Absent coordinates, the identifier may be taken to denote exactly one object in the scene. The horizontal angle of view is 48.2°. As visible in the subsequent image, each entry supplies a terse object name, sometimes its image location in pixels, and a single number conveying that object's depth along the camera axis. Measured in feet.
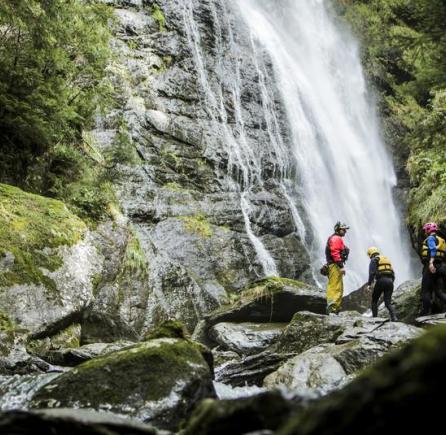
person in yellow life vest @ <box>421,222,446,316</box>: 33.83
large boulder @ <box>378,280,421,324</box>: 39.17
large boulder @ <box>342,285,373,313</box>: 54.54
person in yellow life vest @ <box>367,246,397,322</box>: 35.35
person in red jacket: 36.91
